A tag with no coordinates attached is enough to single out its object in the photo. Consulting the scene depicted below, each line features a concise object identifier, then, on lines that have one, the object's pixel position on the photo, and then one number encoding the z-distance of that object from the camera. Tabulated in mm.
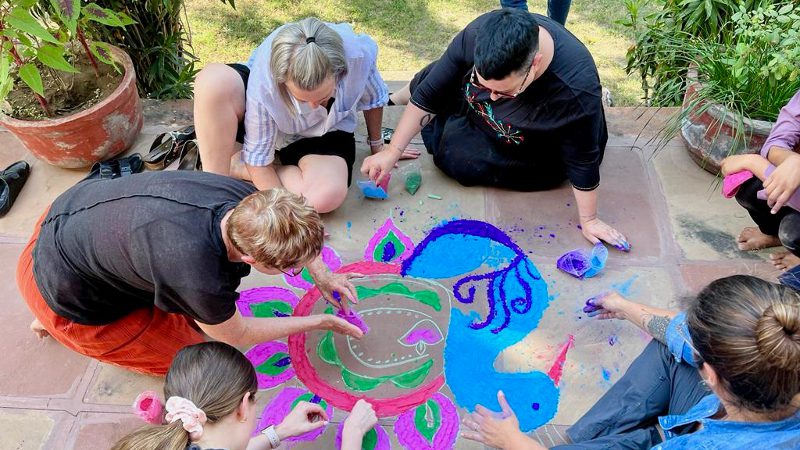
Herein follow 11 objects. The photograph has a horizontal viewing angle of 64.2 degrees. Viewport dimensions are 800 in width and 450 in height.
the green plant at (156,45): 3516
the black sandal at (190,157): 3068
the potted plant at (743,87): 2645
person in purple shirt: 2279
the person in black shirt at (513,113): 2174
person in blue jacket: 1386
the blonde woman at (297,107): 2330
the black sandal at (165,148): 3113
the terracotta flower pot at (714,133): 2721
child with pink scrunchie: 1562
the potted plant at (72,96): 2732
